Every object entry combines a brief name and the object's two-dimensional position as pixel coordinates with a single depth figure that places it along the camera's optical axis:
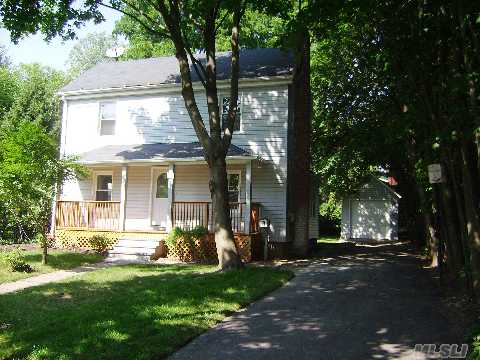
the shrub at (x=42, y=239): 12.70
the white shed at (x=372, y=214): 27.64
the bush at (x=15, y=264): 11.73
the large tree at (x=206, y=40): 11.71
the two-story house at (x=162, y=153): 16.11
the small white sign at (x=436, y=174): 8.91
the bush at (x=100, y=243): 16.22
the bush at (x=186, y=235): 14.92
